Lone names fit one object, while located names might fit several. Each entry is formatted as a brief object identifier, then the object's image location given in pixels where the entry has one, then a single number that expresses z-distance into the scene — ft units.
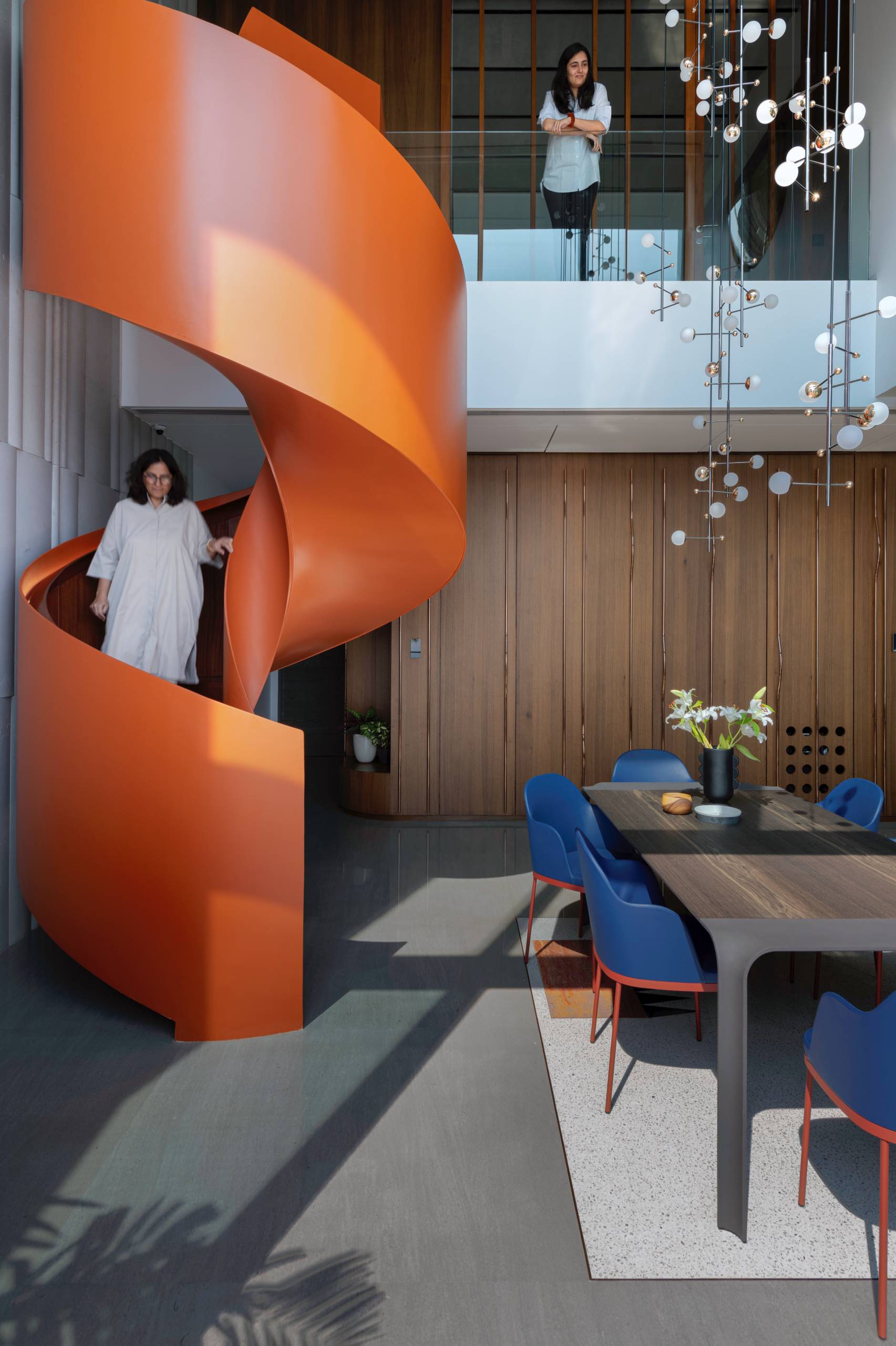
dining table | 6.75
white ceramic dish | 10.96
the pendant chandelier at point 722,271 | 9.83
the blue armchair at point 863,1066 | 5.63
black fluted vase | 11.77
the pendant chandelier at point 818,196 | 7.68
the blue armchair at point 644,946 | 8.05
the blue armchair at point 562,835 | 10.85
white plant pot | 22.34
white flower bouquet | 11.39
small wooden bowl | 11.28
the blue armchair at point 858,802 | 11.82
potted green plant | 22.38
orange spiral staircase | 9.56
